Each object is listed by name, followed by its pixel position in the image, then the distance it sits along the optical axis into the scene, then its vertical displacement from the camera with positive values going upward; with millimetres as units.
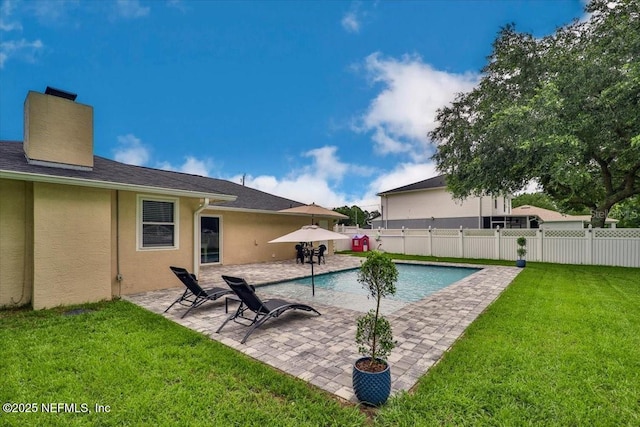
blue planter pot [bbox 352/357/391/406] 3072 -1732
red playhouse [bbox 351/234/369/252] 22000 -1659
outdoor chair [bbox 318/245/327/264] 14894 -1632
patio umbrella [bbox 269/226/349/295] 8422 -436
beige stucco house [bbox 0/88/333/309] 6457 +114
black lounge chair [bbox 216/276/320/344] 5305 -1564
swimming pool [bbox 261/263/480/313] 7715 -2228
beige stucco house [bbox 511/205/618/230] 28234 +286
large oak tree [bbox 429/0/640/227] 11094 +4381
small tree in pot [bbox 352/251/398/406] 3084 -1353
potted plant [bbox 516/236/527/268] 12977 -1382
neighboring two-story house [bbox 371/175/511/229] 25359 +1028
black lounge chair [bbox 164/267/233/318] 6566 -1596
